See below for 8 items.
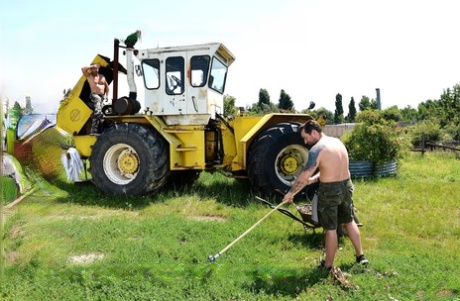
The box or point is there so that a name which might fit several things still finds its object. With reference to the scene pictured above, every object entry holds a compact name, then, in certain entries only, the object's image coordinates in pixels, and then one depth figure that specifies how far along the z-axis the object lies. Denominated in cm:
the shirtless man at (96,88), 860
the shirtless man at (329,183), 465
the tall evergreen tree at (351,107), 5646
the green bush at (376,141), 1084
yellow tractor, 787
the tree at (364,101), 5233
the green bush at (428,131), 2217
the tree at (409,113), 5828
